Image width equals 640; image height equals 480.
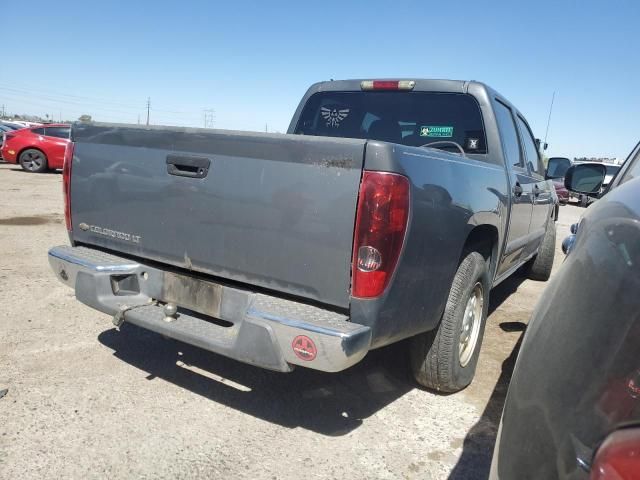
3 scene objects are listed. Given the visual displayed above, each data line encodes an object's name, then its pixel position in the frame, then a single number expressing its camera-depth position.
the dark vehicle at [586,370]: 1.04
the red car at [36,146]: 16.53
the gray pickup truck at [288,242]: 2.28
